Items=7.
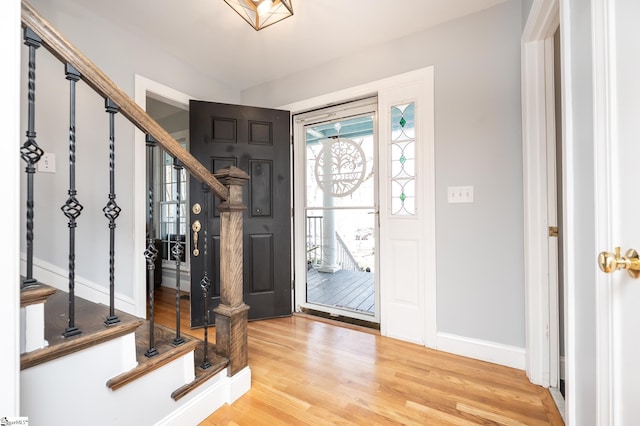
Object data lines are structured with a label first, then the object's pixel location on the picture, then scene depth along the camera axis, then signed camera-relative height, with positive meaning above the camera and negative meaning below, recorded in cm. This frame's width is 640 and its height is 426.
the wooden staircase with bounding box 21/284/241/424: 82 -51
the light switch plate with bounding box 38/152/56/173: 178 +37
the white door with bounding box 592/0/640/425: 70 +6
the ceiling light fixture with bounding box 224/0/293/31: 168 +145
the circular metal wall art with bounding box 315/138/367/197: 261 +49
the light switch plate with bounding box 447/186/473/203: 197 +15
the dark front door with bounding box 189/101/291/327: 254 +19
